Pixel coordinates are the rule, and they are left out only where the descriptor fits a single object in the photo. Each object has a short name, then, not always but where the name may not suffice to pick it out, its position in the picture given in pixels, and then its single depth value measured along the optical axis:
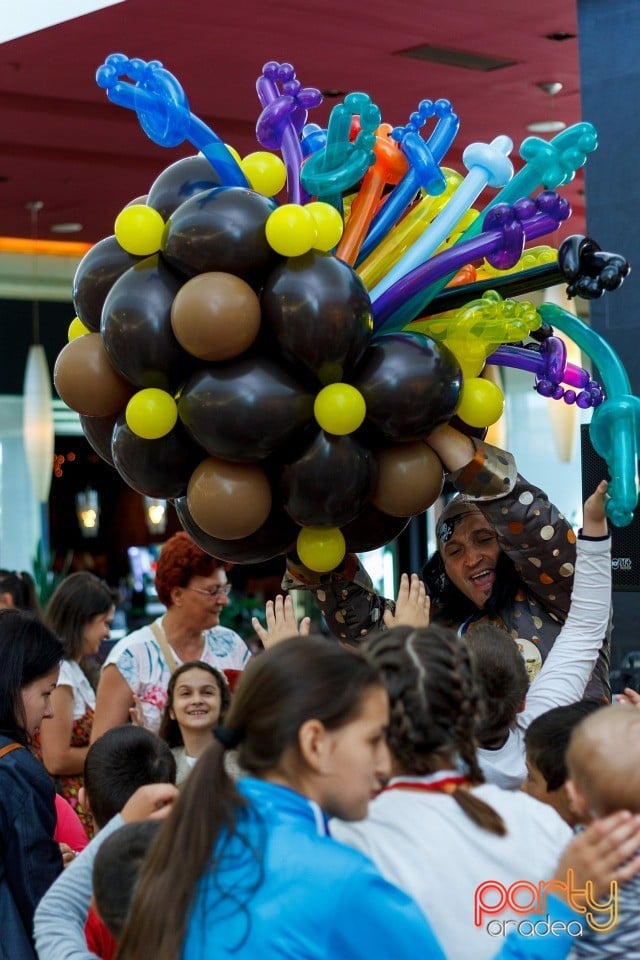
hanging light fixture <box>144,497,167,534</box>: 20.95
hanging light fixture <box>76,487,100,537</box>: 21.30
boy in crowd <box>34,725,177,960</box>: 3.50
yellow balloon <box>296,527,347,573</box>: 4.06
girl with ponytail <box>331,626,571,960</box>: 2.78
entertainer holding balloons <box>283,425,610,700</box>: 4.51
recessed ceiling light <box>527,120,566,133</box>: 11.30
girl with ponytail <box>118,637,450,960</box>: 2.43
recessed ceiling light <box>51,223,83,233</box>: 14.93
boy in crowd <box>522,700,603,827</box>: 3.87
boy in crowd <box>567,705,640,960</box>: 2.73
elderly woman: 6.68
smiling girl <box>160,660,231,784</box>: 5.89
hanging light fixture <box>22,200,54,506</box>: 14.13
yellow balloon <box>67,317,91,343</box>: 4.37
